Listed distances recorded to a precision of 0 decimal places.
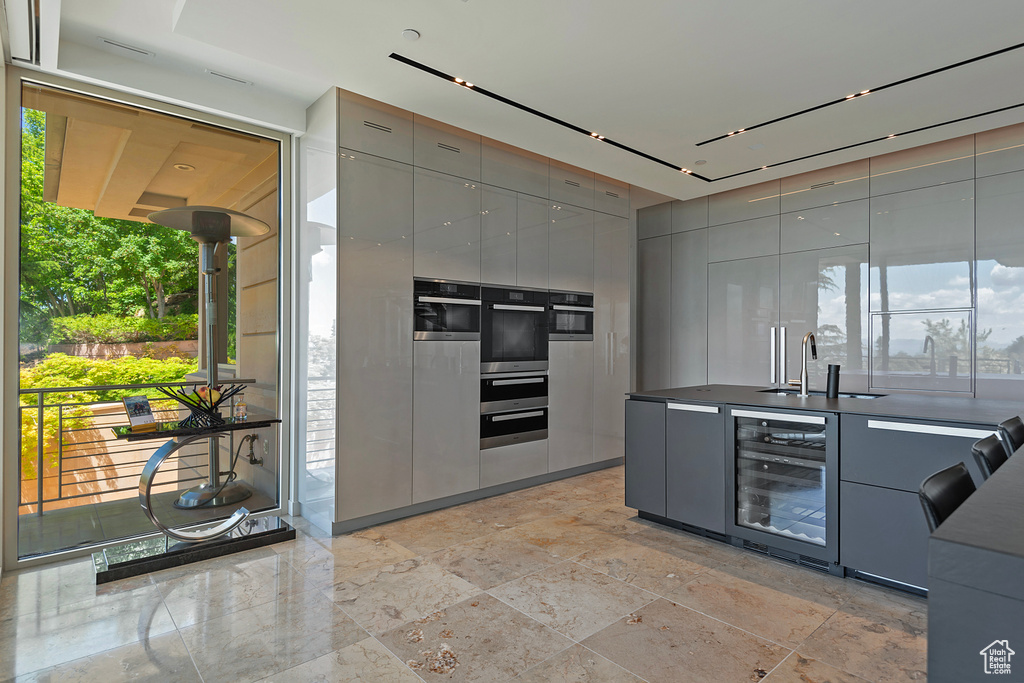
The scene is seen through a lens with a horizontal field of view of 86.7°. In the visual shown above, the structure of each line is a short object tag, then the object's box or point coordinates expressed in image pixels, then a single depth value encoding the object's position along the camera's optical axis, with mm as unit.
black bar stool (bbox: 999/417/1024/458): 1759
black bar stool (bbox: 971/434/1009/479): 1548
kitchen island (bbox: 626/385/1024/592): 2551
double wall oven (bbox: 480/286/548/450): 4289
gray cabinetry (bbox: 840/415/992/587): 2473
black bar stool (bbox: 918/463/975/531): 1083
